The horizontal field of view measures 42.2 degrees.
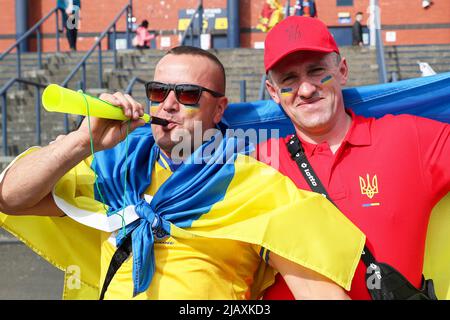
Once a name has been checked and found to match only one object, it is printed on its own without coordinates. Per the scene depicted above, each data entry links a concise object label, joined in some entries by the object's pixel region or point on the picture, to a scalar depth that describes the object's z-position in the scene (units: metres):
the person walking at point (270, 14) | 15.47
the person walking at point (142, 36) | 15.09
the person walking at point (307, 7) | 14.45
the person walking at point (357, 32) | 15.84
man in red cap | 2.43
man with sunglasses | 2.18
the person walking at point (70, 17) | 14.06
